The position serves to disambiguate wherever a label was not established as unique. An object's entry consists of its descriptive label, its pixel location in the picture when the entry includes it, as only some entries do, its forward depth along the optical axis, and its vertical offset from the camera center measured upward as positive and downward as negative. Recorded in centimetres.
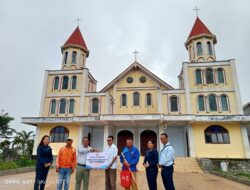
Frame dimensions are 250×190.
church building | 1530 +378
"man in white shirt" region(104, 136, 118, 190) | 486 -49
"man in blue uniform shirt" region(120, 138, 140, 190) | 478 -17
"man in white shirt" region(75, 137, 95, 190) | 502 -41
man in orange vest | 487 -39
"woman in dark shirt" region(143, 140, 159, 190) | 488 -43
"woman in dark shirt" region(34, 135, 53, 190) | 491 -31
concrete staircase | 1264 -97
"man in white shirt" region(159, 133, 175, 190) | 457 -34
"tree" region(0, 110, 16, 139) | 2620 +310
